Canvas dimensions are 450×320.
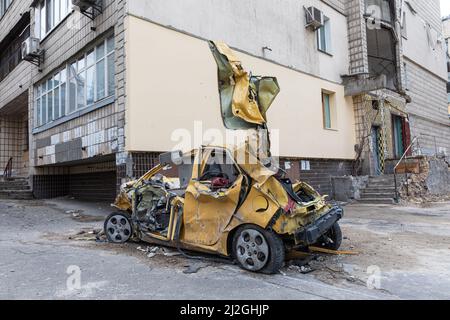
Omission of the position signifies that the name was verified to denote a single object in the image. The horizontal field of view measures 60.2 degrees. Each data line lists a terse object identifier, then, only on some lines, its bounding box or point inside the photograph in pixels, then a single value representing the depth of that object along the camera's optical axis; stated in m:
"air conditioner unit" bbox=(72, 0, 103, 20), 11.16
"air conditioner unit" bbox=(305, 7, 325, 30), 15.60
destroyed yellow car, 4.91
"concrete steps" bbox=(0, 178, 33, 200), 15.17
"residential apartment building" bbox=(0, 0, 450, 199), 10.25
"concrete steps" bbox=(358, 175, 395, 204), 14.55
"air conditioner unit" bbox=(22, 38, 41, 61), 14.66
